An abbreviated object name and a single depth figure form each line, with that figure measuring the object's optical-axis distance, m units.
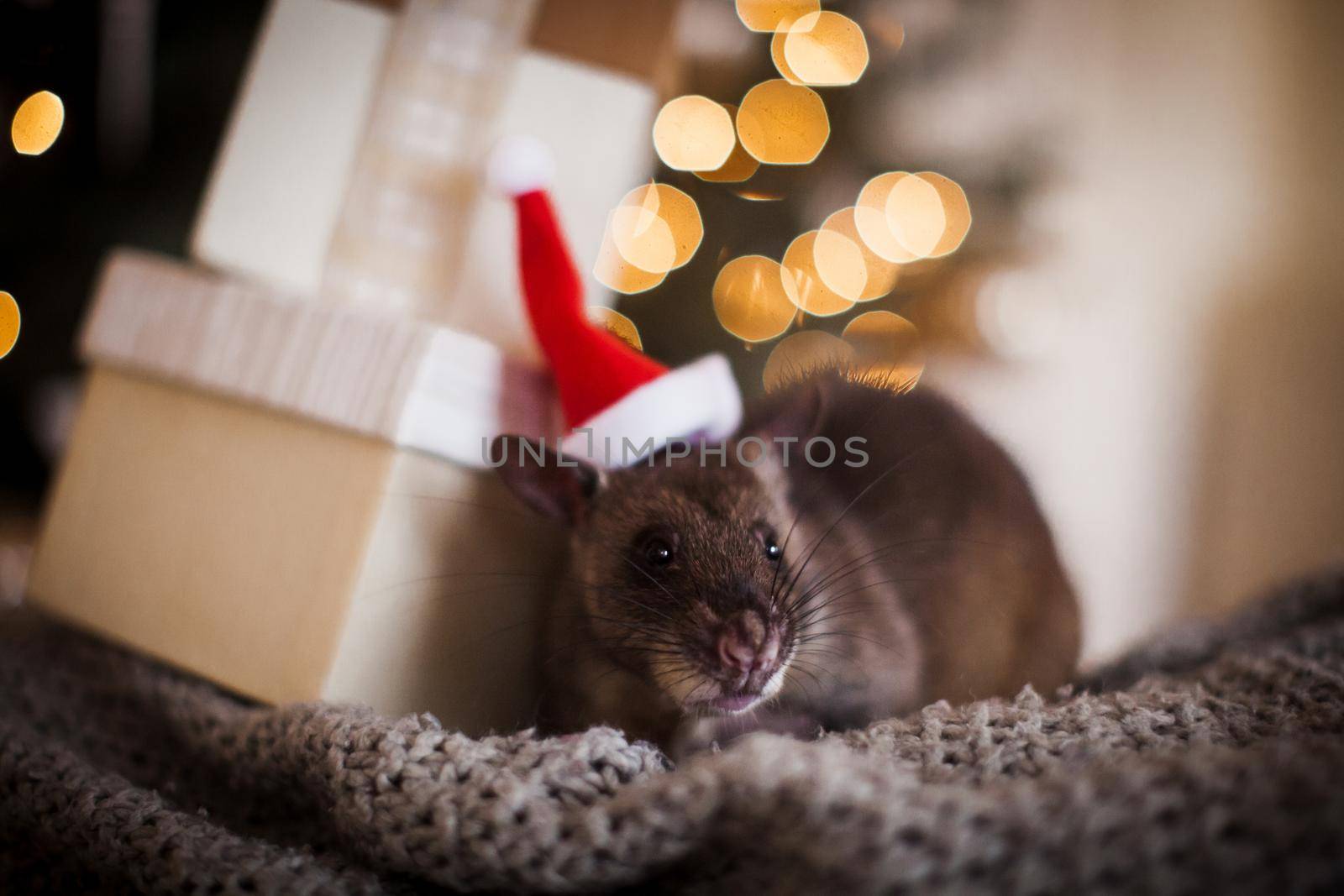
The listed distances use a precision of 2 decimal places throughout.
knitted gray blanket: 0.22
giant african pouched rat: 0.31
